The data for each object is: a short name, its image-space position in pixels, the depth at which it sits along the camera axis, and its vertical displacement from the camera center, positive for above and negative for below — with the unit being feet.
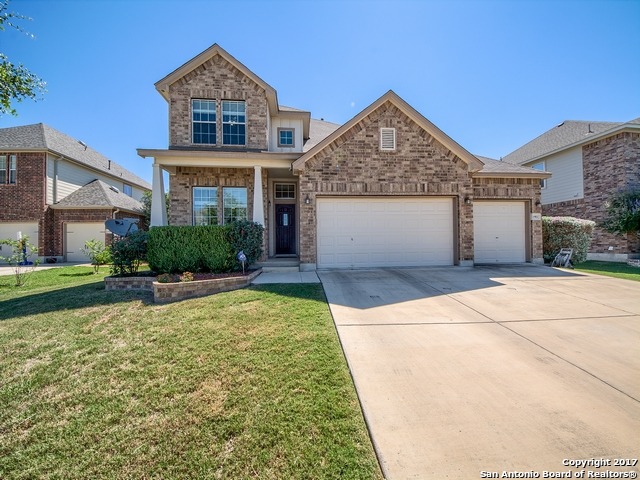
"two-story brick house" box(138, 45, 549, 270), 32.04 +6.54
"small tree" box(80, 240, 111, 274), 39.55 -2.25
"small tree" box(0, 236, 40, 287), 32.05 -2.27
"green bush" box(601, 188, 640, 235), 42.11 +3.28
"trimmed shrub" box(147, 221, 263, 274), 27.61 -1.07
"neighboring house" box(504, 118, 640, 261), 44.42 +10.90
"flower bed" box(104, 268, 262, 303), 21.02 -3.90
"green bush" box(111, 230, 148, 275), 26.50 -1.40
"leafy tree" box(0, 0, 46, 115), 29.89 +17.44
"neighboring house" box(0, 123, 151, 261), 52.60 +7.82
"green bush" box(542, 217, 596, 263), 37.45 -0.34
